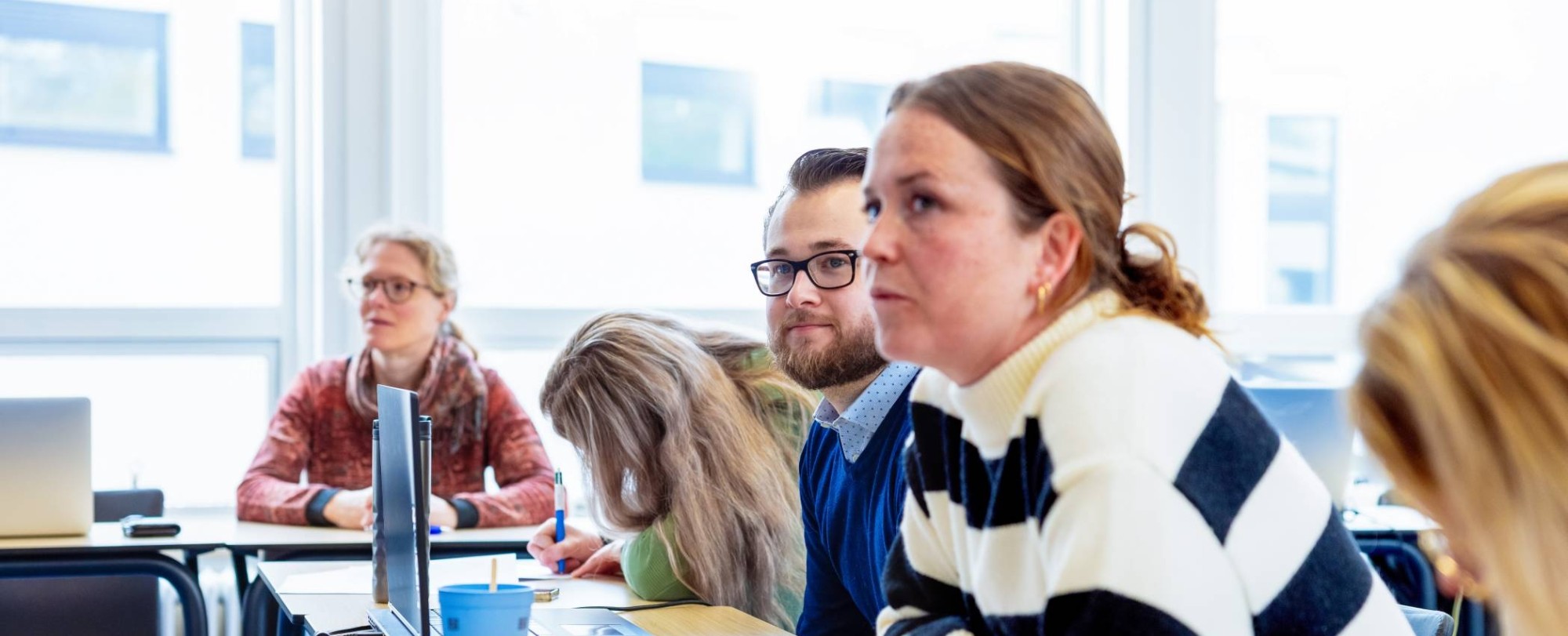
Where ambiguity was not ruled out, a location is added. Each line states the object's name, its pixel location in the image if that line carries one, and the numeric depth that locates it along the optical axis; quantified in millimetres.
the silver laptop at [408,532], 1769
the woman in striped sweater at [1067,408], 1025
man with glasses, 1938
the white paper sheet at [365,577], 2469
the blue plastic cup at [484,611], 1716
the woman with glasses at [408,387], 3787
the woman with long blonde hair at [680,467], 2307
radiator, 4016
